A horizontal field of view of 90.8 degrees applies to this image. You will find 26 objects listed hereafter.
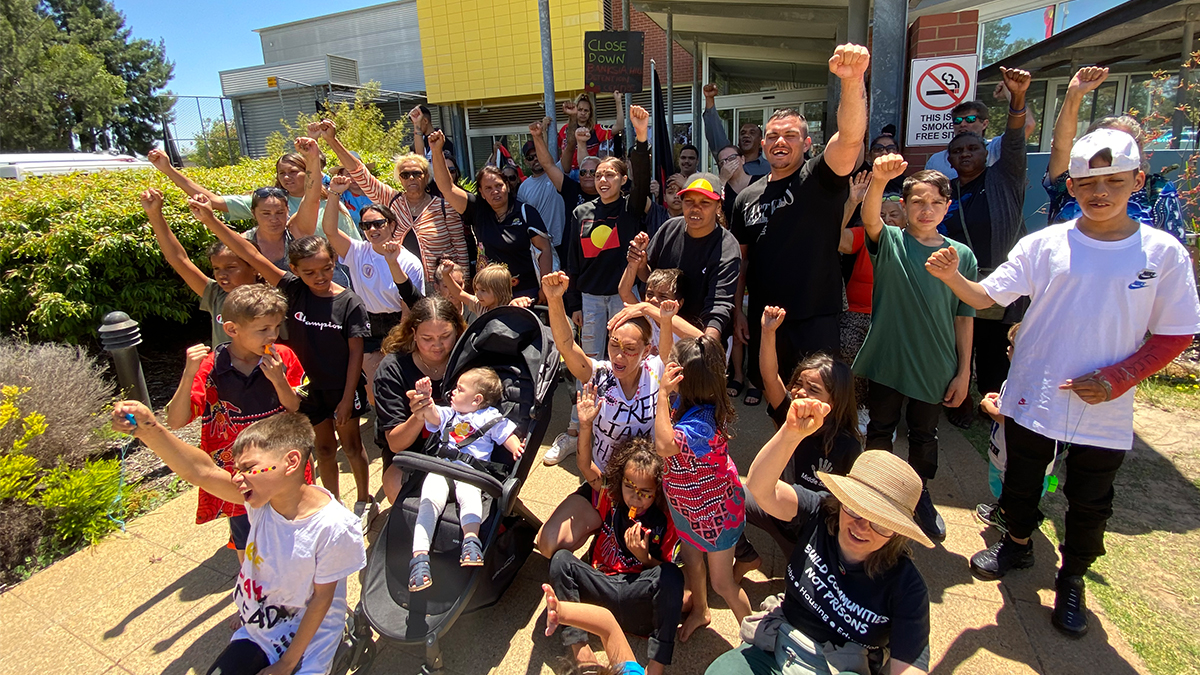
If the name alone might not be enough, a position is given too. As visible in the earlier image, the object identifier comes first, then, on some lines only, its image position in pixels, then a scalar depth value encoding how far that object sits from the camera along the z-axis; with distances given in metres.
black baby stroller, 2.45
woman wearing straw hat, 1.91
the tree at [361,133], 12.69
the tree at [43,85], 22.62
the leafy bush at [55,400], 3.74
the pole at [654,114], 5.65
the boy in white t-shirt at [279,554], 2.15
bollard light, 4.49
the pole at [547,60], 6.44
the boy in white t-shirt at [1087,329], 2.28
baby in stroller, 2.52
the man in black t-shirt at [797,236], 3.25
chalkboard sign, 5.82
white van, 9.95
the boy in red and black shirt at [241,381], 2.73
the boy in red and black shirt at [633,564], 2.43
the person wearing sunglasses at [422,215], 4.91
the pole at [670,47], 8.55
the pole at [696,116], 11.46
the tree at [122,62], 28.53
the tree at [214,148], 19.30
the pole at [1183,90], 6.92
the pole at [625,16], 7.48
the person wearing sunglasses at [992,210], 3.73
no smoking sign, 5.02
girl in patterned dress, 2.56
